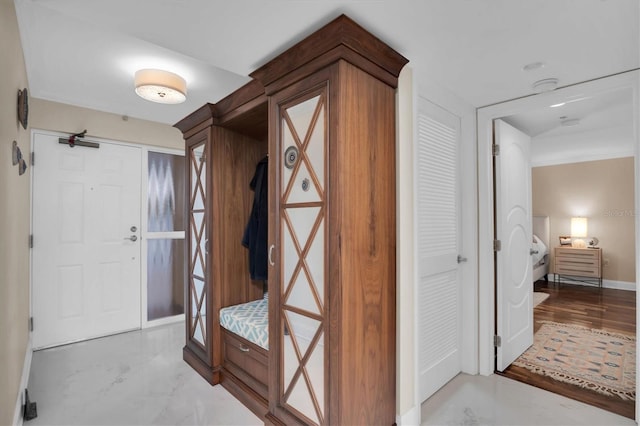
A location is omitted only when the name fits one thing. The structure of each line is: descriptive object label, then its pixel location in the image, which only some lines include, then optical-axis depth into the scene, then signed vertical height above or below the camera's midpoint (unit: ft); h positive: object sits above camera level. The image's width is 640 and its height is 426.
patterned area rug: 8.07 -4.18
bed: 19.58 -1.49
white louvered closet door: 7.39 -0.76
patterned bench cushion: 6.98 -2.44
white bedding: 18.07 -2.02
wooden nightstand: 17.88 -2.82
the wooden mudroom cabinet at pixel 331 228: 5.07 -0.23
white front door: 10.33 -0.85
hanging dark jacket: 8.38 -0.38
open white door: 8.84 -0.85
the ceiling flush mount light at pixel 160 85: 7.94 +3.27
